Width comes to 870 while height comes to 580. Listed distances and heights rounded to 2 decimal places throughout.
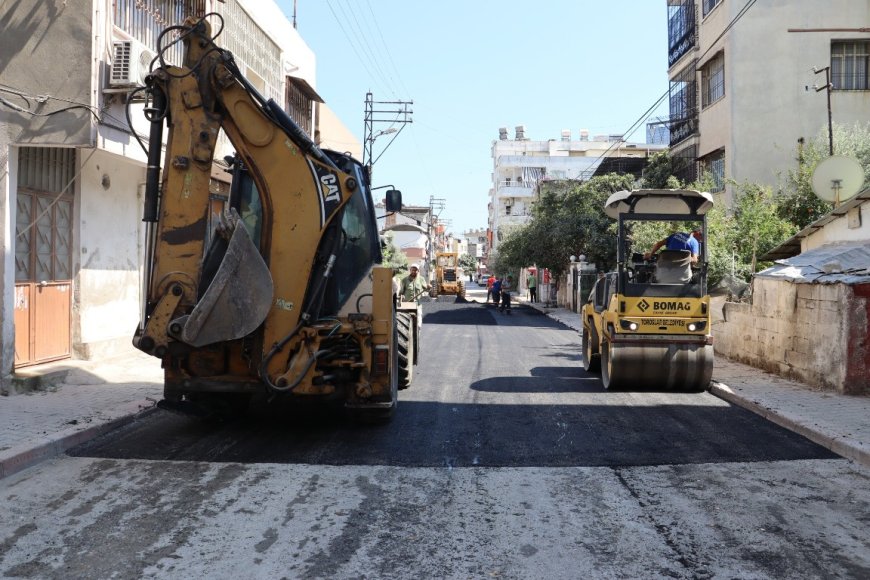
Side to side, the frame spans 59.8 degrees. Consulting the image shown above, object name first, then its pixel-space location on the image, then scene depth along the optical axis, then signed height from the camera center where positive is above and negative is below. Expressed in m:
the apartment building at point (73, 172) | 9.50 +1.73
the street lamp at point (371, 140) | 35.13 +7.28
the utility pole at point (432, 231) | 76.72 +6.78
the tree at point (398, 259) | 38.36 +1.70
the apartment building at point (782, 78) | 24.27 +7.00
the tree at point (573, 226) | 33.00 +2.96
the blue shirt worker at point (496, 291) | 36.45 +0.01
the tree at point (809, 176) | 19.66 +3.09
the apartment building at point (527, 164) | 81.19 +14.05
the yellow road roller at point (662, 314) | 10.31 -0.30
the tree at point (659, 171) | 29.06 +4.75
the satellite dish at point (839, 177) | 13.68 +2.11
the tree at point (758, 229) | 18.19 +1.55
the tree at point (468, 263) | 116.85 +4.61
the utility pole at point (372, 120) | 36.62 +8.53
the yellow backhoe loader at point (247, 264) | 6.45 +0.23
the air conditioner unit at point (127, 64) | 9.92 +3.00
